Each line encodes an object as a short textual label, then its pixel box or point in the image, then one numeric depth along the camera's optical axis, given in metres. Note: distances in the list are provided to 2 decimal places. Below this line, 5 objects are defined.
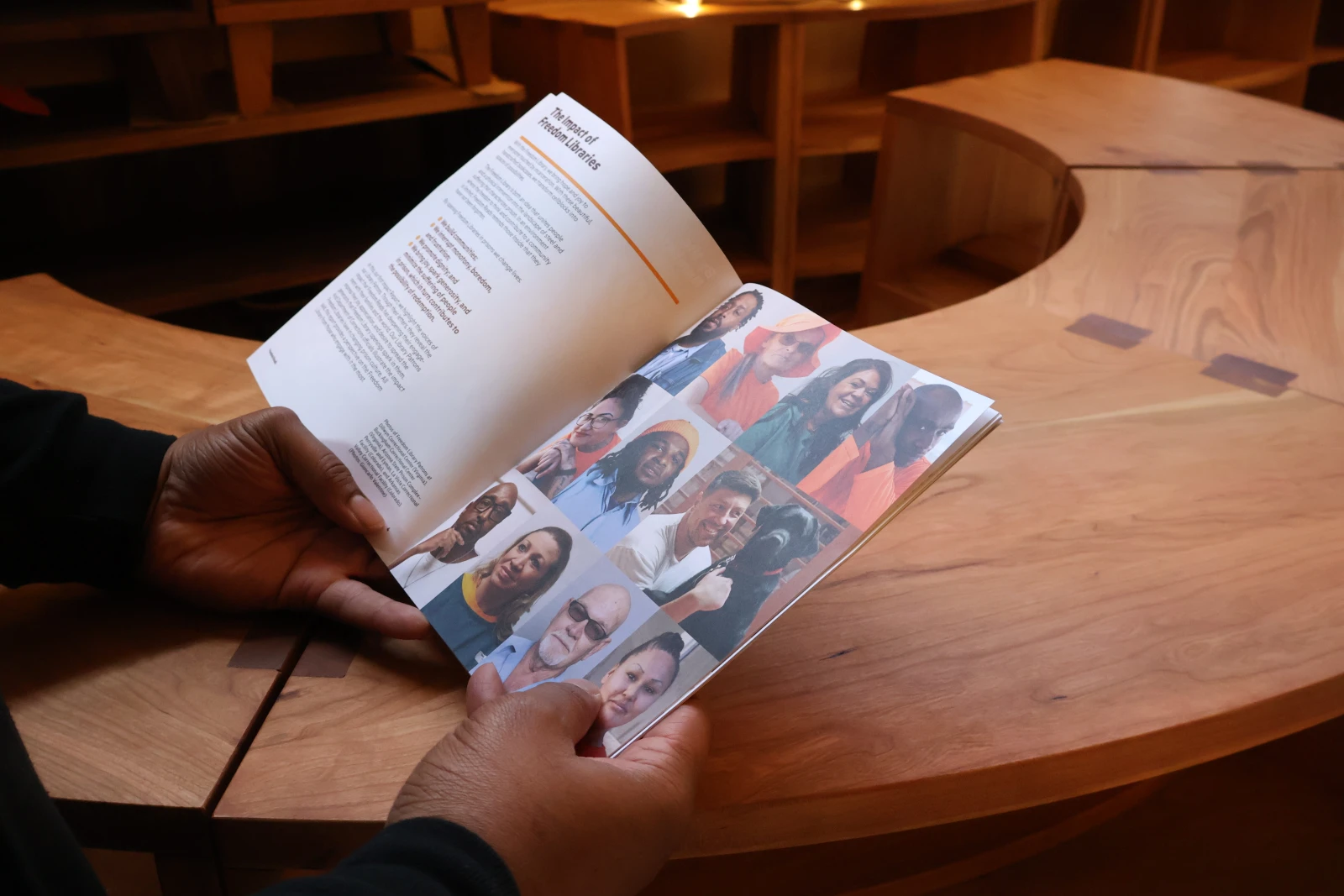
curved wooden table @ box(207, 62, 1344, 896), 0.50
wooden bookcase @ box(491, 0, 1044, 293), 2.05
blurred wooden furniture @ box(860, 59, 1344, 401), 0.96
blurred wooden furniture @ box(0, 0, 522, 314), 1.65
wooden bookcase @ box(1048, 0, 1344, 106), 2.57
